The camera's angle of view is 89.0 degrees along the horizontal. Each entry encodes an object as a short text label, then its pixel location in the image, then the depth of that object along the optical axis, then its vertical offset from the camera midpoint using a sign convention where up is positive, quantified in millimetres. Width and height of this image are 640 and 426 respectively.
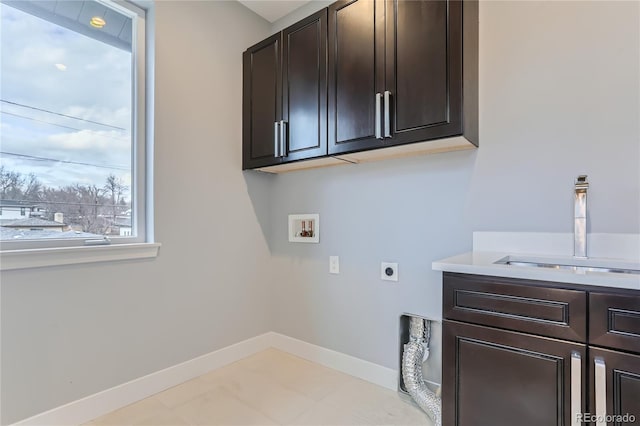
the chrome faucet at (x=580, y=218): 1391 -17
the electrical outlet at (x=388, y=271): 1992 -355
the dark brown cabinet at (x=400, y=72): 1500 +718
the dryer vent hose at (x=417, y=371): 1670 -873
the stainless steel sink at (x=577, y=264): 1274 -211
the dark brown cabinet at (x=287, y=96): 1965 +780
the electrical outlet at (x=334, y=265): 2260 -354
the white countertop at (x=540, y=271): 963 -195
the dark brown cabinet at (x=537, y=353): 971 -463
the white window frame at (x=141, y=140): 1910 +448
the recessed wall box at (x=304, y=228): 2371 -107
